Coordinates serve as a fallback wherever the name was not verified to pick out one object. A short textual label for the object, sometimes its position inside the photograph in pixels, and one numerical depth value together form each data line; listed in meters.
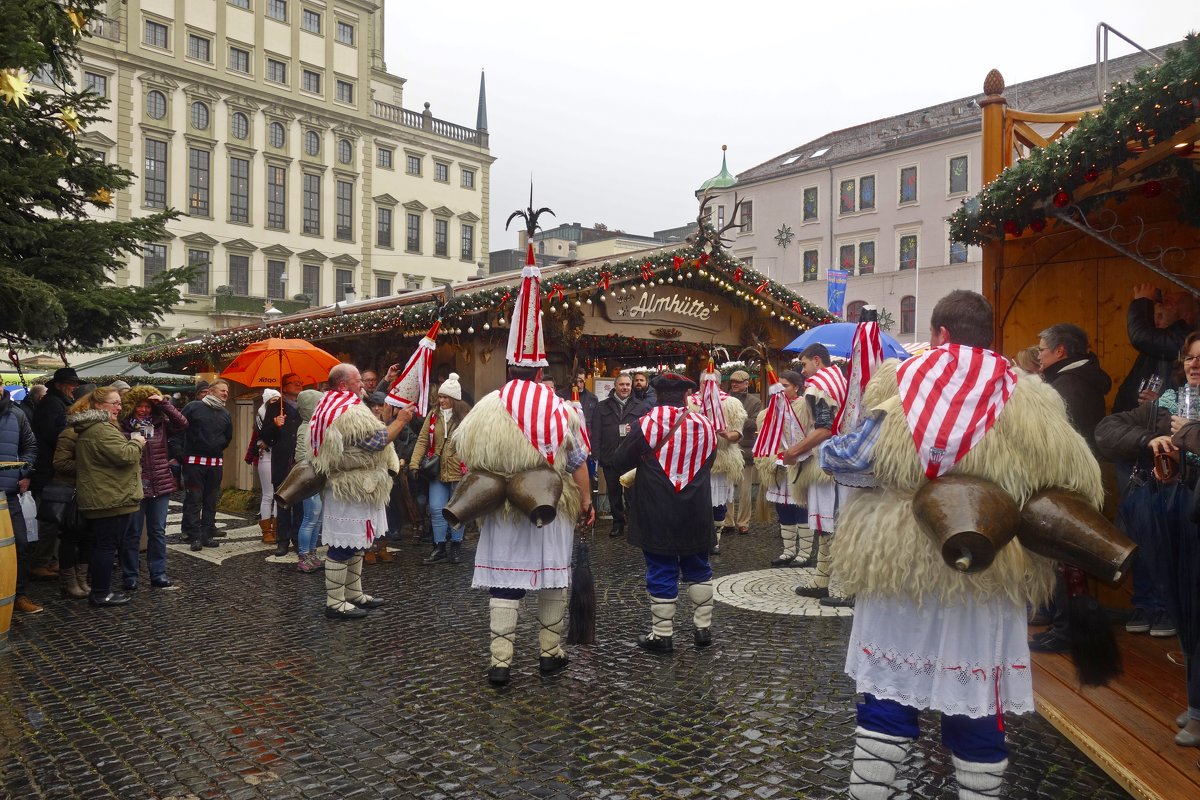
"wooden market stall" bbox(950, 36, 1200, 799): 4.01
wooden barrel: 5.99
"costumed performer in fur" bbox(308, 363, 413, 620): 6.97
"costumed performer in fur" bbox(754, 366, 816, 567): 8.44
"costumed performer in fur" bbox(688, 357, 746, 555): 8.04
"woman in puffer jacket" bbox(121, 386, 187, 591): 8.15
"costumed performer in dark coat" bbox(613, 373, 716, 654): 5.86
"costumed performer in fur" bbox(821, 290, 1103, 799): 3.14
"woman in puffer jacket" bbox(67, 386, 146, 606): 7.36
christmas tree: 7.70
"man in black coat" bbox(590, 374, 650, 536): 11.35
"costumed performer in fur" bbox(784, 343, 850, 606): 7.34
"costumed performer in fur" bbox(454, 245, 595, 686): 5.39
